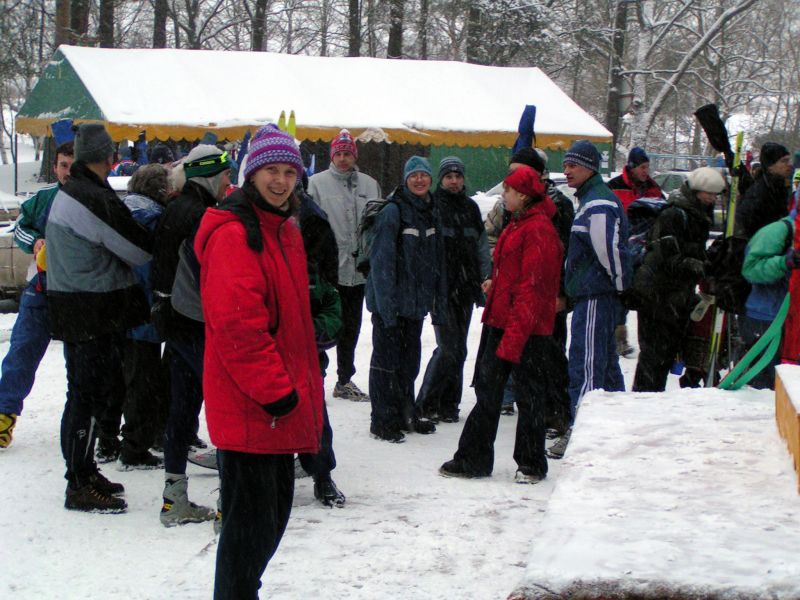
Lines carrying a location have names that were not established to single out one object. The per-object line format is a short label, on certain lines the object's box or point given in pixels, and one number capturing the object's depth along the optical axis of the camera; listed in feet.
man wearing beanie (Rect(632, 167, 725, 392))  21.52
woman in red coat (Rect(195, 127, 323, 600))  10.44
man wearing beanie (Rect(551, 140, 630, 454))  20.17
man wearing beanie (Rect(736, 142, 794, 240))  23.08
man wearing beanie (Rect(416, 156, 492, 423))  23.13
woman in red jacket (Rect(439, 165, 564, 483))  18.26
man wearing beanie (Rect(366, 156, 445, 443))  22.06
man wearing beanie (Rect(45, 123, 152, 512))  16.72
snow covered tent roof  58.80
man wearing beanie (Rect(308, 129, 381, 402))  25.21
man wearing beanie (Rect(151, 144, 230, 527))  15.44
